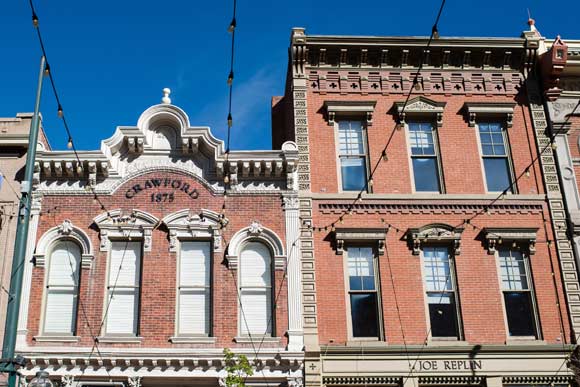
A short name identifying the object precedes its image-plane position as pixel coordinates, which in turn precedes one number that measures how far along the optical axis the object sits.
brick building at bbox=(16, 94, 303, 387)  16.39
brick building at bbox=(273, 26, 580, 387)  16.98
